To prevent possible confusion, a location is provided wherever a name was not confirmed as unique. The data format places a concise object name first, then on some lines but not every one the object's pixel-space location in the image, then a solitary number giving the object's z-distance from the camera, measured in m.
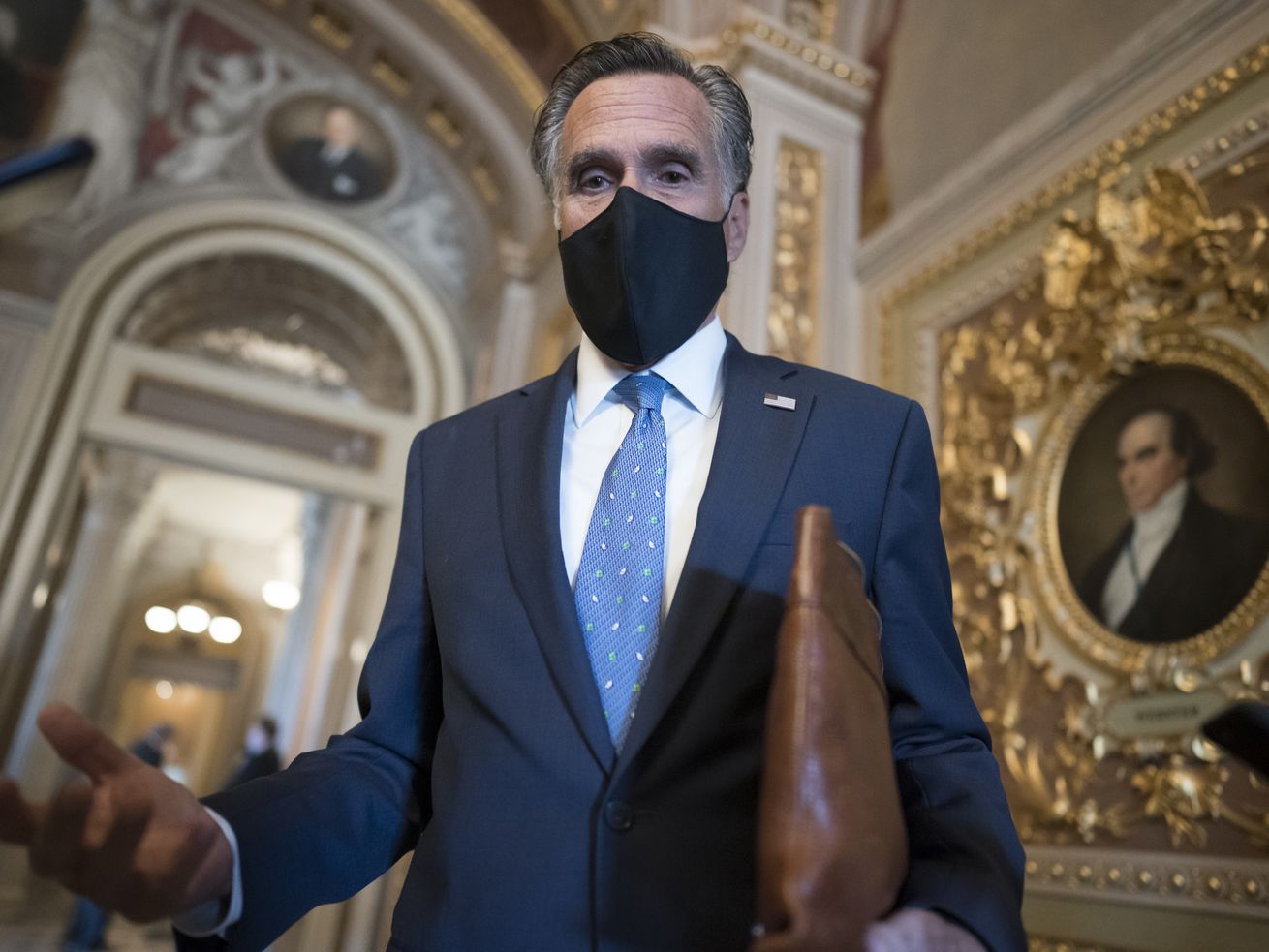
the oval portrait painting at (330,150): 8.18
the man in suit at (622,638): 0.95
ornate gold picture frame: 2.56
